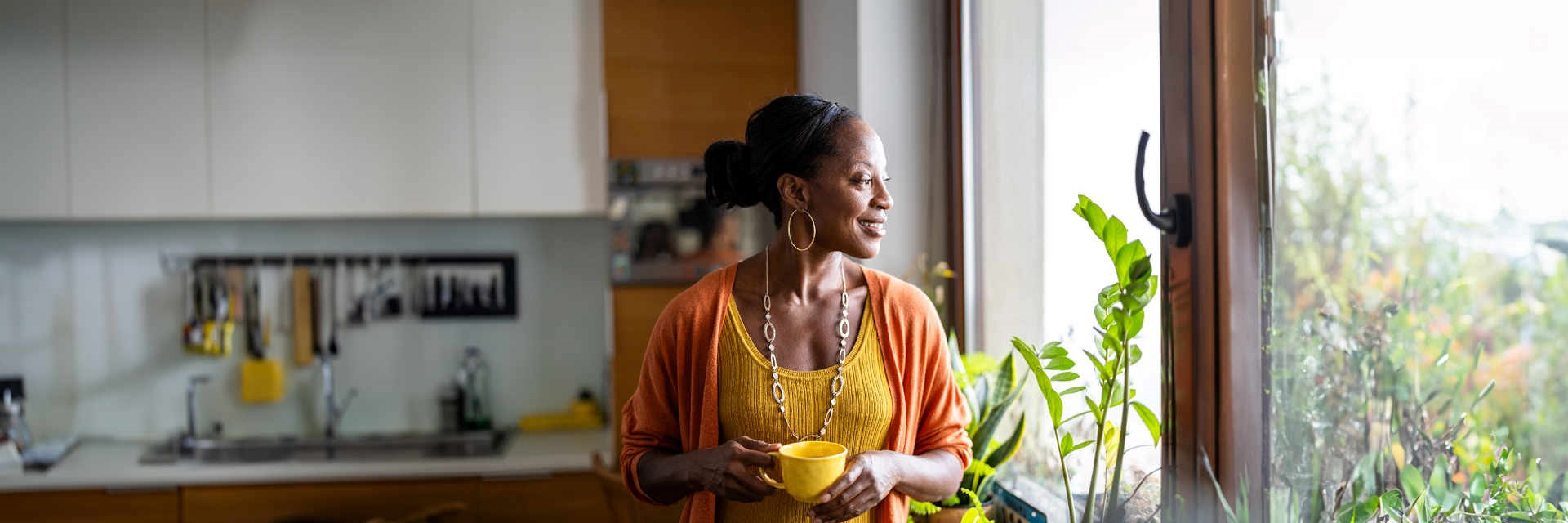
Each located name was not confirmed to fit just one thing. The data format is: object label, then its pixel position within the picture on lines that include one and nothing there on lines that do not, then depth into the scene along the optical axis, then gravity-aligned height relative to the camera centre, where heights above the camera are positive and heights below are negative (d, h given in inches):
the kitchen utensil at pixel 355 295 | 124.8 -4.3
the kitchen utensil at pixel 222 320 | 120.1 -6.9
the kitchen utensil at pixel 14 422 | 114.5 -17.9
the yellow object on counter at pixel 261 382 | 121.9 -14.6
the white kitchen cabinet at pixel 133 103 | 108.0 +17.7
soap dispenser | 125.7 -16.7
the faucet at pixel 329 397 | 123.3 -16.9
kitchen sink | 116.3 -22.6
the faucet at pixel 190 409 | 121.6 -17.7
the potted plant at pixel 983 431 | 60.8 -11.4
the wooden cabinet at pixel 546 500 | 109.0 -26.9
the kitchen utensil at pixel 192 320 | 119.5 -6.9
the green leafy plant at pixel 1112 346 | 44.8 -4.7
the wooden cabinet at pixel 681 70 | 109.7 +20.5
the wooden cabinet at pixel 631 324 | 111.2 -7.7
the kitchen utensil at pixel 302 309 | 122.4 -5.8
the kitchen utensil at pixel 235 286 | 122.4 -2.8
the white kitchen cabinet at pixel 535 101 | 111.1 +17.5
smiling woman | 45.8 -5.0
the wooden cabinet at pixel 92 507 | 103.8 -25.3
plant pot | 60.8 -16.4
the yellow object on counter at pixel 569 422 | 125.3 -20.7
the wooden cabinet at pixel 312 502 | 106.0 -25.8
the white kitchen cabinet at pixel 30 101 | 107.6 +18.1
